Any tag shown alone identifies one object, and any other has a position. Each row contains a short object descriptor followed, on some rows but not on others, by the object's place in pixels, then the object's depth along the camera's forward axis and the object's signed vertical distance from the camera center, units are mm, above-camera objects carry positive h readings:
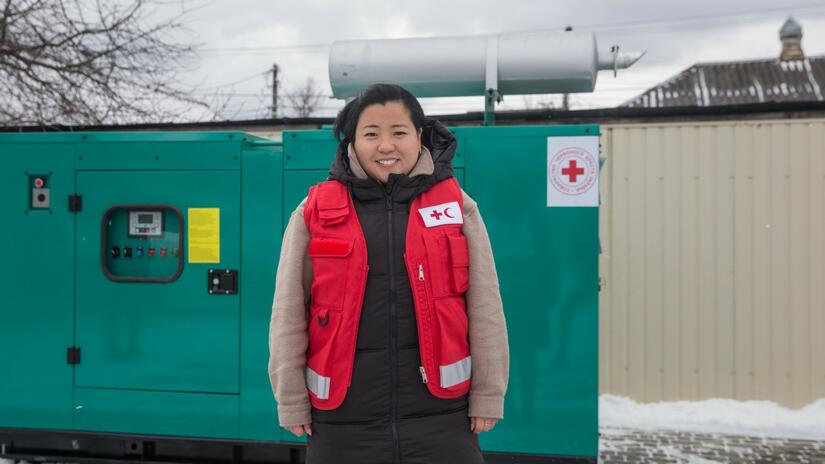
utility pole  27253 +6563
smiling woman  2180 -227
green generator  3955 -262
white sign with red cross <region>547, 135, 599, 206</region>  3883 +380
